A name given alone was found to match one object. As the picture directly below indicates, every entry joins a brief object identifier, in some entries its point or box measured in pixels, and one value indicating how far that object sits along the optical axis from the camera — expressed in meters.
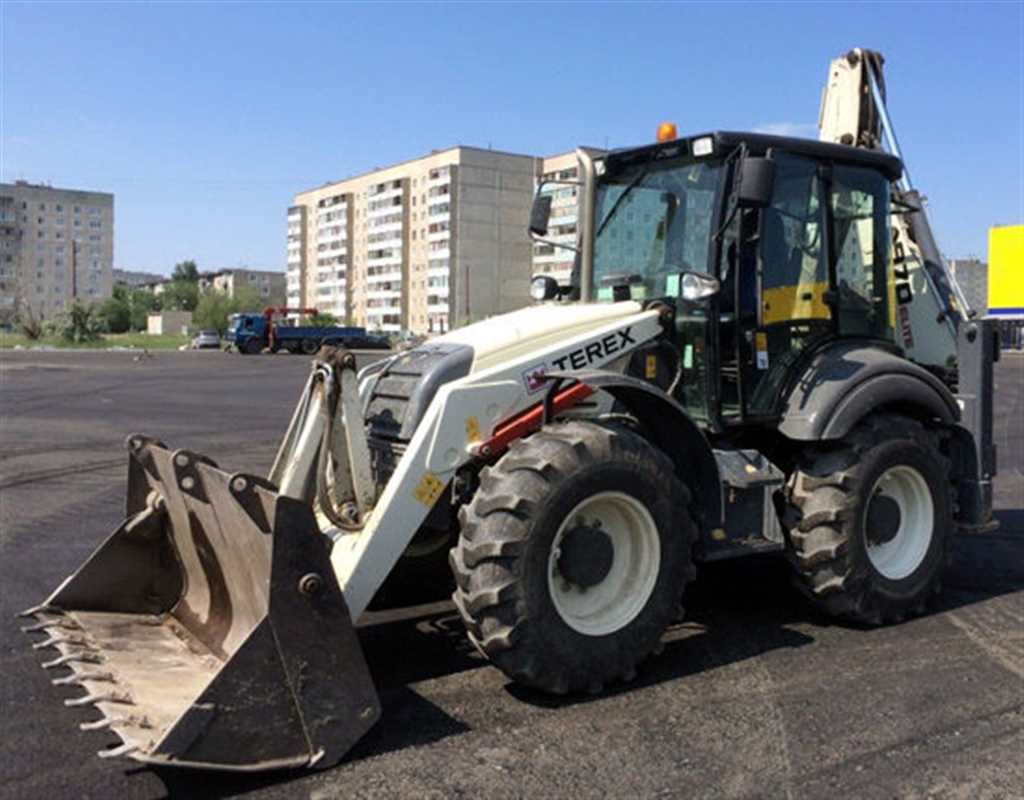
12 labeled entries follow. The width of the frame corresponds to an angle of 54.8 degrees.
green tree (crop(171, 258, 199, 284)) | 164.64
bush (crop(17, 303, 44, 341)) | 72.06
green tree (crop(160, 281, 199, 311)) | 136.00
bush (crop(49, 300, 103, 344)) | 69.81
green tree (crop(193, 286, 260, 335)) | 107.50
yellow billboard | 62.38
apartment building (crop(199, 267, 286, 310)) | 160.32
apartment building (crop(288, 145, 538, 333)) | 101.94
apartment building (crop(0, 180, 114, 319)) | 133.38
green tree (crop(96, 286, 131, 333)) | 109.03
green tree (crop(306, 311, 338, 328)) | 76.48
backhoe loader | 3.95
